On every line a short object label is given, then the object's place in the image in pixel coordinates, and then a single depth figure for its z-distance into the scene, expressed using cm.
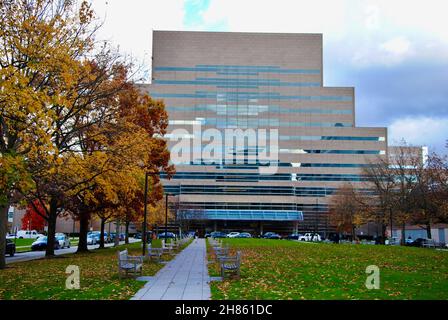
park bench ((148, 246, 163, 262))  2491
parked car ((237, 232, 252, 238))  9519
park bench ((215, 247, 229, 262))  2437
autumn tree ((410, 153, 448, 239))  4540
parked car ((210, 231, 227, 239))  9662
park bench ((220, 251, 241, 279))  1689
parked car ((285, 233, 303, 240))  9431
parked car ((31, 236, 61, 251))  4778
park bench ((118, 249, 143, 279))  1658
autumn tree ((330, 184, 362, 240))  6605
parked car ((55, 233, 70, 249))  5351
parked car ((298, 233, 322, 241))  8463
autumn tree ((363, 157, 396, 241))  5722
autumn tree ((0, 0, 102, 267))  1565
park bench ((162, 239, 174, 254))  3199
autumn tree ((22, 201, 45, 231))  8148
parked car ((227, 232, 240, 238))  9365
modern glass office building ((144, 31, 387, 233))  10975
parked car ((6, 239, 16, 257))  3825
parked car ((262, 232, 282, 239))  9471
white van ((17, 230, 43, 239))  8982
